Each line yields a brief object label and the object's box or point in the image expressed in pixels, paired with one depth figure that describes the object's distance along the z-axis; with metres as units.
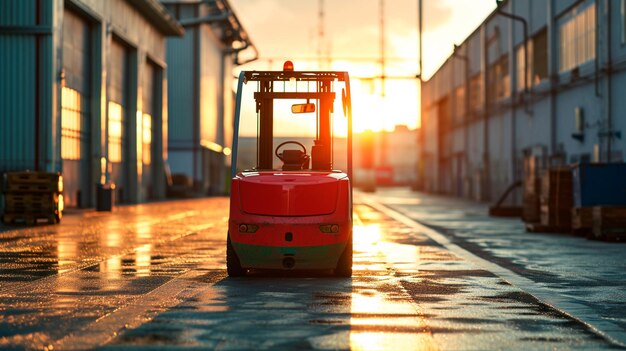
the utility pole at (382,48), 64.69
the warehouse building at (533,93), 28.72
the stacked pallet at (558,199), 22.66
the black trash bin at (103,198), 36.06
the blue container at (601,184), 21.06
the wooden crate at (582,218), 21.14
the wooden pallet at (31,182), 26.94
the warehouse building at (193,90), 66.38
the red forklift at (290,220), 12.01
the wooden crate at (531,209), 24.89
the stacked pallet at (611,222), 20.03
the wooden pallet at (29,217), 26.50
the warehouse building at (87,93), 32.44
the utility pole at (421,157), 80.68
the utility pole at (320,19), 94.88
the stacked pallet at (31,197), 26.58
